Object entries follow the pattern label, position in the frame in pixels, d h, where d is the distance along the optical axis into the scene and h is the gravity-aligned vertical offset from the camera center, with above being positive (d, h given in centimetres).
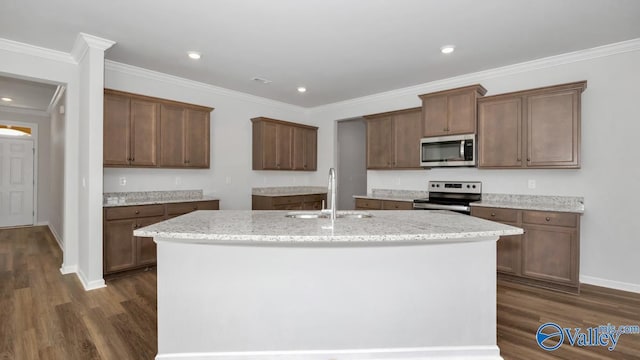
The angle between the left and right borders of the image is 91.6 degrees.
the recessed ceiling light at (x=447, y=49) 341 +145
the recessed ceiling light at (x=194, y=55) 360 +145
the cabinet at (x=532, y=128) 343 +60
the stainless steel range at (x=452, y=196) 404 -25
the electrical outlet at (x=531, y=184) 391 -6
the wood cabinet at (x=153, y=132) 376 +60
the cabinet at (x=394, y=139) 477 +63
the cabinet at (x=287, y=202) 524 -43
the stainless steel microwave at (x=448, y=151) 405 +38
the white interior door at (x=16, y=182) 654 -11
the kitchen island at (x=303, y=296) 193 -74
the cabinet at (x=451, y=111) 404 +92
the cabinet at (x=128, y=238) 357 -71
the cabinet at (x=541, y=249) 324 -77
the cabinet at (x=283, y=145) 542 +61
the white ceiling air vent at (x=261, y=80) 455 +146
